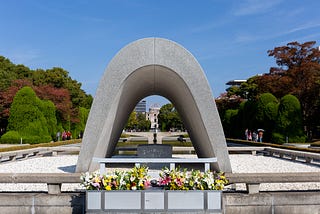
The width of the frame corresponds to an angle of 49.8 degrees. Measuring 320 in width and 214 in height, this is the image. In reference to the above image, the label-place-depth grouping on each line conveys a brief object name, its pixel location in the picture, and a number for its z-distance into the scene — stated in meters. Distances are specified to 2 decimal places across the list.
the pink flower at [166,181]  5.44
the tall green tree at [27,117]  26.58
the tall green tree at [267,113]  27.20
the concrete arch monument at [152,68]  8.06
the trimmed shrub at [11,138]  25.77
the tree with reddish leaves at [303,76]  30.36
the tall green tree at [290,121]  25.02
